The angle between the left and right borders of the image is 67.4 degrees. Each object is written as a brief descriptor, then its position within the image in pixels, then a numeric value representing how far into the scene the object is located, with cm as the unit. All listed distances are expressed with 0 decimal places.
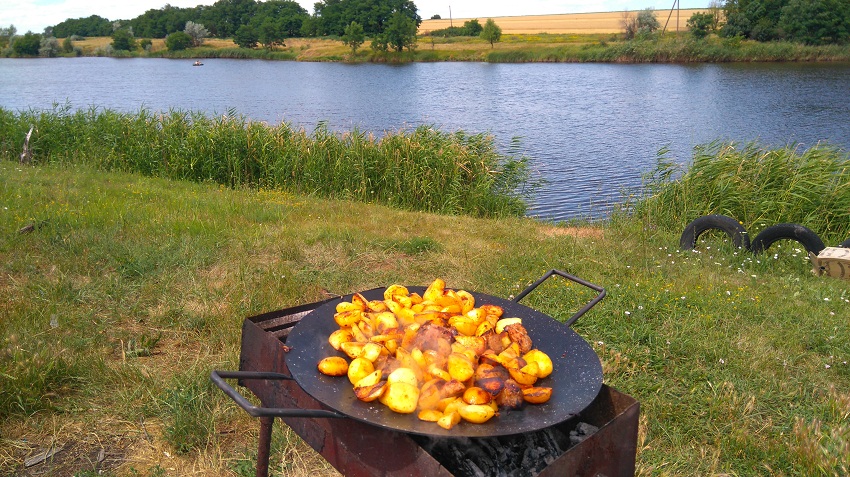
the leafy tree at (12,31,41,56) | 7144
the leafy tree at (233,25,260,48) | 7788
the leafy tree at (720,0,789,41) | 5144
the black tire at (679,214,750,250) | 774
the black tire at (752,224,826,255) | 724
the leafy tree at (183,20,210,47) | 8256
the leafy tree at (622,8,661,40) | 6250
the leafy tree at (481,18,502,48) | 7006
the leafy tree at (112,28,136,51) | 8062
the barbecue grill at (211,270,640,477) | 225
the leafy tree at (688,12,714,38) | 5619
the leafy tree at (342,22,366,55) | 6950
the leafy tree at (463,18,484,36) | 8305
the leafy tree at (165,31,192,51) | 7844
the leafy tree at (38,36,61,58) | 7369
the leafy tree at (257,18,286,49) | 7606
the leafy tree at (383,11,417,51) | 6812
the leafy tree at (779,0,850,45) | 4788
